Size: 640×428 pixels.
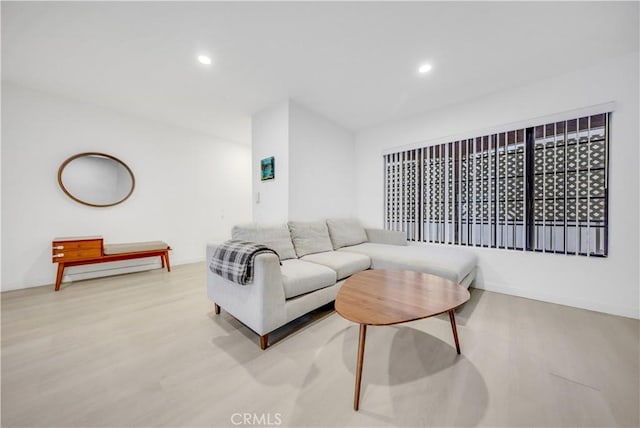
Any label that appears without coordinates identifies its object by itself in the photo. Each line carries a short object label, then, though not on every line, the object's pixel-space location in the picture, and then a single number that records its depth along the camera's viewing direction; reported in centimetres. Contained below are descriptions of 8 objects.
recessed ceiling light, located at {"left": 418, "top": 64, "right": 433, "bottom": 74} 225
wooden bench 266
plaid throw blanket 158
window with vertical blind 220
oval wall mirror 301
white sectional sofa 158
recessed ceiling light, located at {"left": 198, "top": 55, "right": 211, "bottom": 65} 215
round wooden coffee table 114
